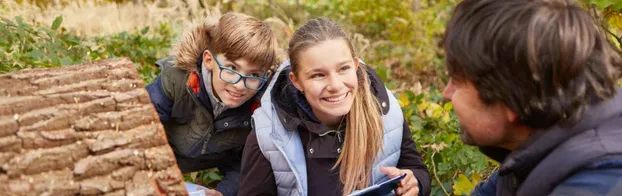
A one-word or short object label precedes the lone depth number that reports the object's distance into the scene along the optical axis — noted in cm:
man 131
